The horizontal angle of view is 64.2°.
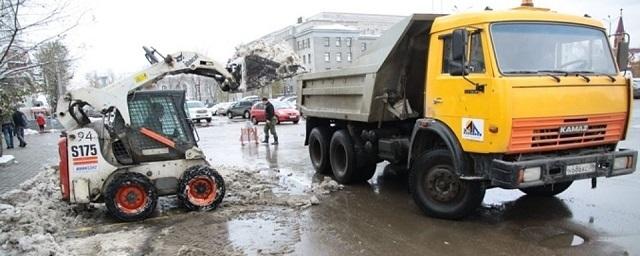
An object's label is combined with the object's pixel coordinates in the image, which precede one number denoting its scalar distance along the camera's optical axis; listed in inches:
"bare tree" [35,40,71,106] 363.3
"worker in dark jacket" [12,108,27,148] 752.3
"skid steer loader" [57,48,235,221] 265.4
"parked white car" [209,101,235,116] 1701.5
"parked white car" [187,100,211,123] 1258.6
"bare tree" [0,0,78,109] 293.6
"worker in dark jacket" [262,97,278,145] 673.0
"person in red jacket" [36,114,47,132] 1221.9
